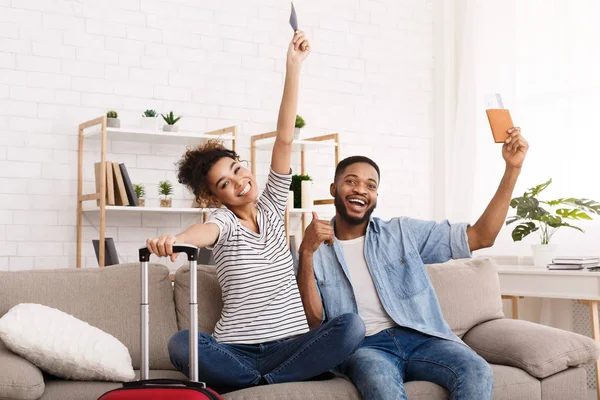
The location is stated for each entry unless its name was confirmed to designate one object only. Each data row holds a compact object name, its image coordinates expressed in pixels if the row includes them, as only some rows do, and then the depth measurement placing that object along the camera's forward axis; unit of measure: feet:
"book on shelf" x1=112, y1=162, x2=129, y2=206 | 14.43
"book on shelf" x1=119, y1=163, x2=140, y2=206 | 14.46
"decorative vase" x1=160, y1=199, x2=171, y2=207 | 15.19
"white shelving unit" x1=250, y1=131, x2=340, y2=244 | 16.26
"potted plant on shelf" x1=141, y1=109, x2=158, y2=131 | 15.15
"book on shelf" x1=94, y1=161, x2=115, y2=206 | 14.25
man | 8.50
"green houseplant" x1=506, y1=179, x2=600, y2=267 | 14.43
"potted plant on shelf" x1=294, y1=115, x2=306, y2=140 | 16.31
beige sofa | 8.48
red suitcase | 6.67
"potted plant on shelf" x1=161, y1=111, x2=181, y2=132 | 15.02
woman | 7.98
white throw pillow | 7.80
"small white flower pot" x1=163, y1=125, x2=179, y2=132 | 15.05
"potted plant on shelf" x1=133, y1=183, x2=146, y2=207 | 14.97
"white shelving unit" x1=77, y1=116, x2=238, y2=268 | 14.07
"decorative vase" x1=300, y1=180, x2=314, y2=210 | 16.37
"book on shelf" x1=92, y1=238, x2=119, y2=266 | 14.15
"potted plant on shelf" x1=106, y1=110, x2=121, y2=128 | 14.58
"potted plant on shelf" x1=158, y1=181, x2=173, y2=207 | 15.20
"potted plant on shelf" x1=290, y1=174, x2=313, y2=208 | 16.38
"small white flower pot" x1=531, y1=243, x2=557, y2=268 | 14.47
